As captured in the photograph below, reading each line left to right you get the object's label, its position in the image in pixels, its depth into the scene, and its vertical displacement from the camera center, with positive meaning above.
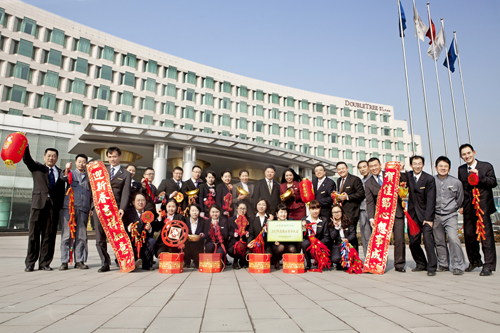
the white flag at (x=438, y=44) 16.70 +9.56
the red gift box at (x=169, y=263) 5.32 -0.54
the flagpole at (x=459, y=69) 18.22 +9.17
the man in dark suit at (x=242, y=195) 7.00 +0.77
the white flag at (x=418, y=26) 16.42 +10.31
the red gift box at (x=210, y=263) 5.48 -0.55
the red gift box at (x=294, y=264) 5.48 -0.56
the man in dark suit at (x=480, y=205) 5.19 +0.40
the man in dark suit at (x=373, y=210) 5.68 +0.37
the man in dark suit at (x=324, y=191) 6.61 +0.80
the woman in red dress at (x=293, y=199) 6.76 +0.65
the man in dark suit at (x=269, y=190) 6.95 +0.87
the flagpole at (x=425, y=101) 16.64 +6.66
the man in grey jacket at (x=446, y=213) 5.40 +0.31
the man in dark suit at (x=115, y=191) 5.46 +0.66
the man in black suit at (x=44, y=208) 5.43 +0.34
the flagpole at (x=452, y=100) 17.75 +7.12
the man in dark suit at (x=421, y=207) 5.57 +0.42
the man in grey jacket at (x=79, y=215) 5.62 +0.23
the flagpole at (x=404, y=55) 16.09 +8.59
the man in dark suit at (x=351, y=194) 6.20 +0.69
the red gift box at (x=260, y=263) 5.50 -0.55
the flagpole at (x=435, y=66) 16.72 +8.47
